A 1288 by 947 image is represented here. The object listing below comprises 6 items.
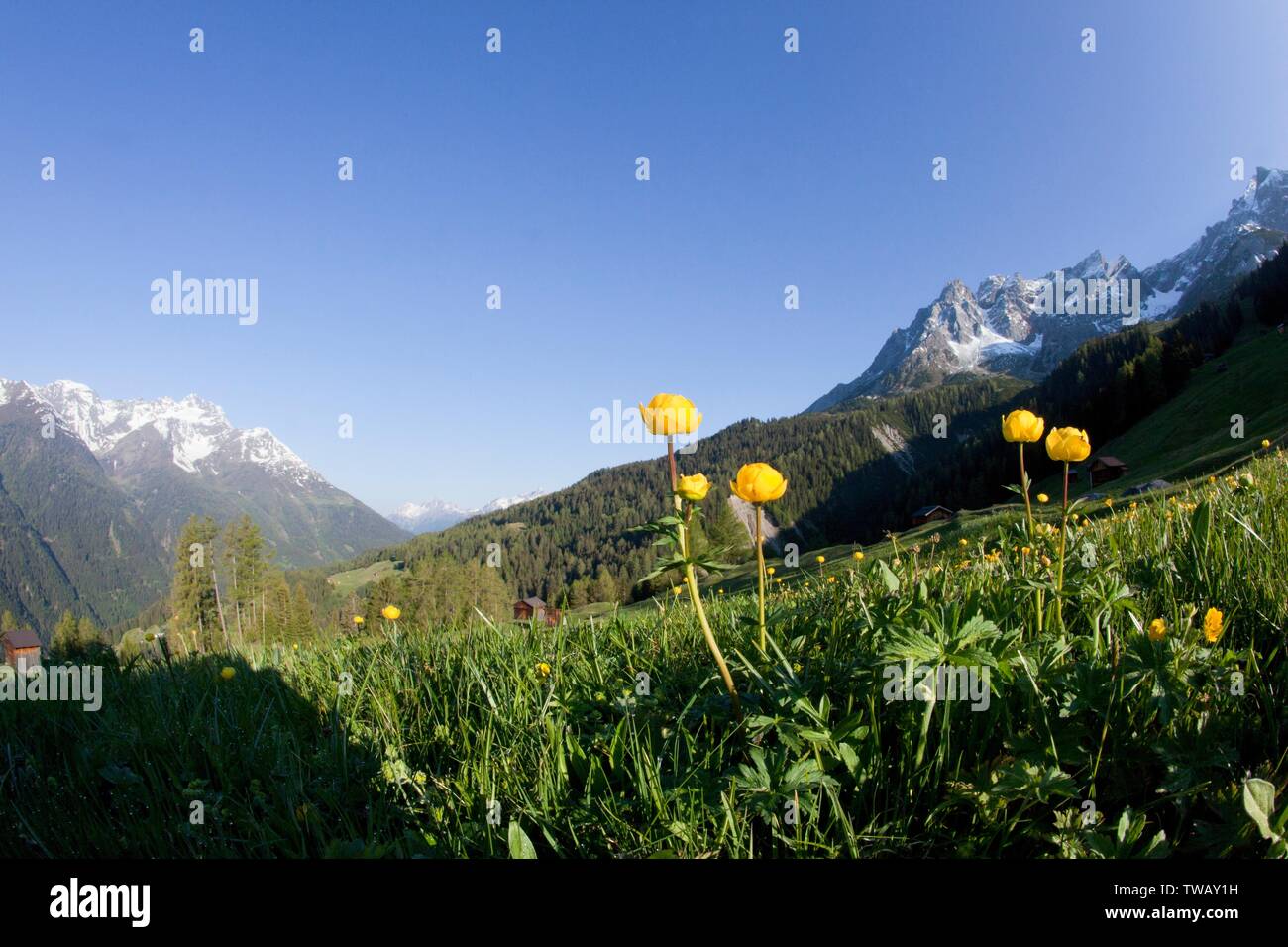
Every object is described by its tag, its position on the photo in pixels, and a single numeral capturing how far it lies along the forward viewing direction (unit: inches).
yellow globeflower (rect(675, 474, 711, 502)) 85.8
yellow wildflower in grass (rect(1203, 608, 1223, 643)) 89.2
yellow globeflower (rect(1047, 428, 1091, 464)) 126.5
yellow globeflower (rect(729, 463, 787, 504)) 89.5
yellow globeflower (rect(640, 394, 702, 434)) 92.3
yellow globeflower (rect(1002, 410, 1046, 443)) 128.6
